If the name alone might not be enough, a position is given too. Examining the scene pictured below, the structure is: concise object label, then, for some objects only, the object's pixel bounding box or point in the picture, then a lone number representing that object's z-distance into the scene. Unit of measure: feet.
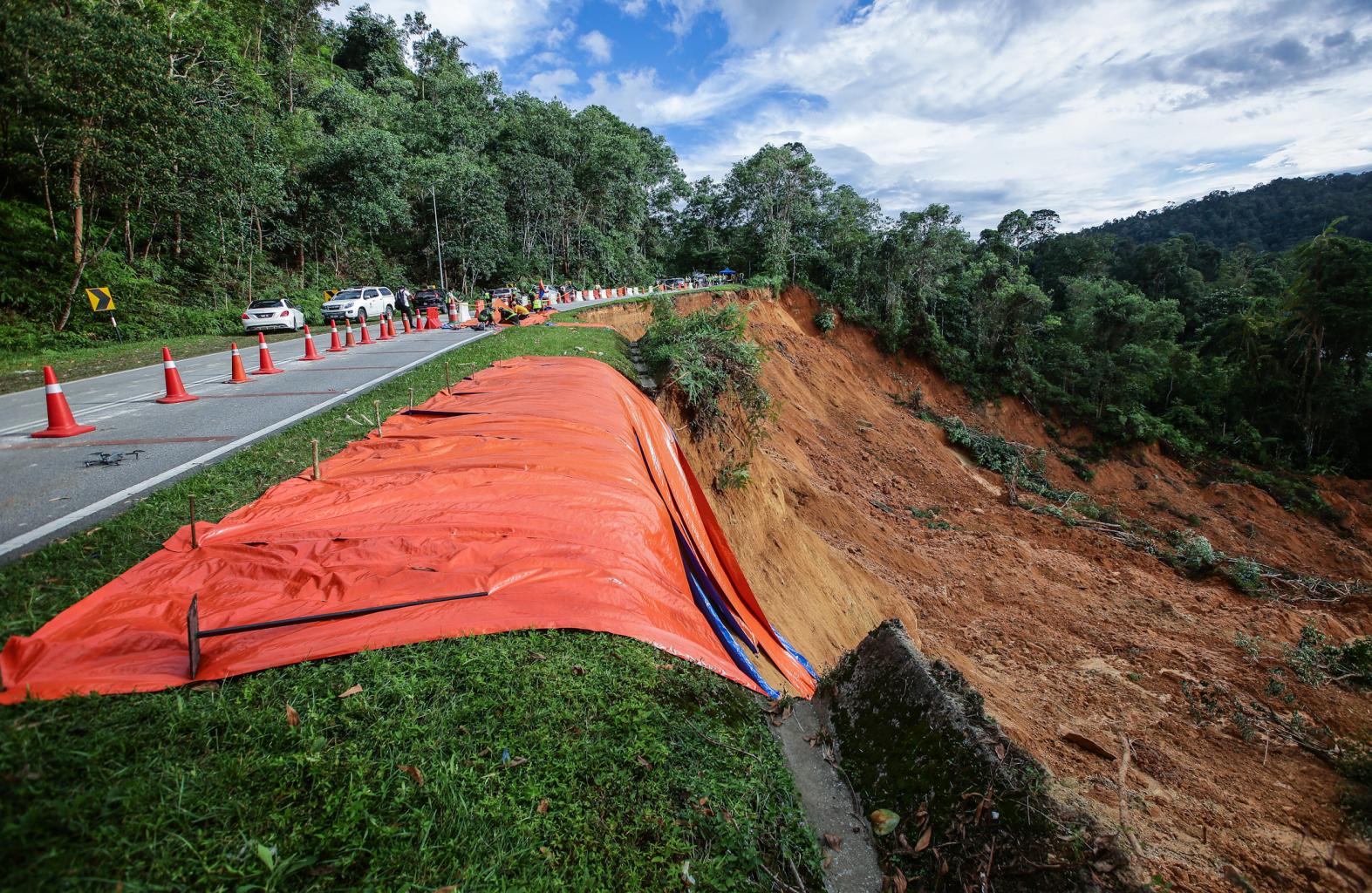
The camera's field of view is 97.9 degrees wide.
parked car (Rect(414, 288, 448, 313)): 86.50
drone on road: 17.08
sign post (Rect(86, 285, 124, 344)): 48.34
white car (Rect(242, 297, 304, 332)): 58.34
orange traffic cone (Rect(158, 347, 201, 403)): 25.77
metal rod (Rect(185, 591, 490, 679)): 7.64
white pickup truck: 66.74
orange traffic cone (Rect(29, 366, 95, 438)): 20.10
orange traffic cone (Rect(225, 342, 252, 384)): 30.42
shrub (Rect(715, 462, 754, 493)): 31.76
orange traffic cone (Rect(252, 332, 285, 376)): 33.55
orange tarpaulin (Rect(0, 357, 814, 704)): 8.16
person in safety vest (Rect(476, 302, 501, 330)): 56.24
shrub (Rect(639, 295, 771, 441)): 32.30
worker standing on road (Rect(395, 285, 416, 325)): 69.97
